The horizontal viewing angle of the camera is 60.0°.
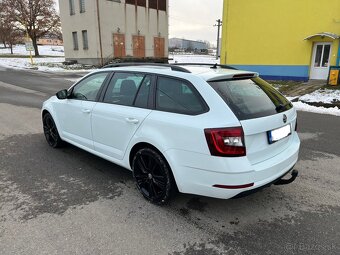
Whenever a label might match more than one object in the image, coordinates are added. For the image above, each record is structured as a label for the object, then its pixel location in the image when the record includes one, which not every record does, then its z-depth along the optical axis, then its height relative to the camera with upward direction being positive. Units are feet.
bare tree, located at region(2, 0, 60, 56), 132.16 +13.79
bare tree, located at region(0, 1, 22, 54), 133.01 +7.70
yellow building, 49.03 +1.69
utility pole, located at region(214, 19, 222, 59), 162.78 +11.87
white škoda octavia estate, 9.22 -2.78
